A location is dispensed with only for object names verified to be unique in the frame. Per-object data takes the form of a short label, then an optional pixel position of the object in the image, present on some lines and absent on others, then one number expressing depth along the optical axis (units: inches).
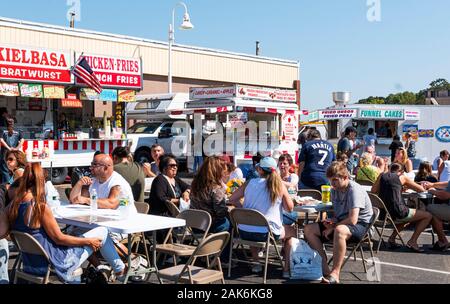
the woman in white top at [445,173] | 385.7
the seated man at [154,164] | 353.4
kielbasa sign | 522.3
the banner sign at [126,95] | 619.2
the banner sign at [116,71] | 590.6
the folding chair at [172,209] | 258.7
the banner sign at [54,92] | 555.2
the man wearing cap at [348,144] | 488.5
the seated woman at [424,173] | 374.0
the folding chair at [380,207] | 296.3
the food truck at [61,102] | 536.7
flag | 566.9
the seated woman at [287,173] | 307.7
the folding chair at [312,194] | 318.3
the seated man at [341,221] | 237.8
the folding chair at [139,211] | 247.8
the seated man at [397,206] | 303.0
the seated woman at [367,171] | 366.6
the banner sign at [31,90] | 538.4
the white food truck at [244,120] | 654.5
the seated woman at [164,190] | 269.3
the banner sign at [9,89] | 525.0
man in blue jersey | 346.6
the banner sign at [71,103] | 589.4
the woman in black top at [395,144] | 600.1
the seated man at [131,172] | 288.4
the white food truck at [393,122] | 850.1
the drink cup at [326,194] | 280.4
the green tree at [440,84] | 3589.6
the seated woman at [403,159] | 400.8
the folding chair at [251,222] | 237.3
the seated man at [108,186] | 238.4
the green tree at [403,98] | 2972.4
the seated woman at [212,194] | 252.1
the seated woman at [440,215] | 309.0
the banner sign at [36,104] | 624.4
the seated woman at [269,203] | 247.4
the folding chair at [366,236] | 248.7
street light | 967.1
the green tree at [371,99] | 2832.2
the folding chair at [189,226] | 225.9
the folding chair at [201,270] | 187.6
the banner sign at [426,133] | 898.7
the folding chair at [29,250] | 181.9
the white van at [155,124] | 745.6
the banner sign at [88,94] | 584.7
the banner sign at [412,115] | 876.0
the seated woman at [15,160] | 275.4
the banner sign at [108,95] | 599.2
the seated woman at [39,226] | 186.4
